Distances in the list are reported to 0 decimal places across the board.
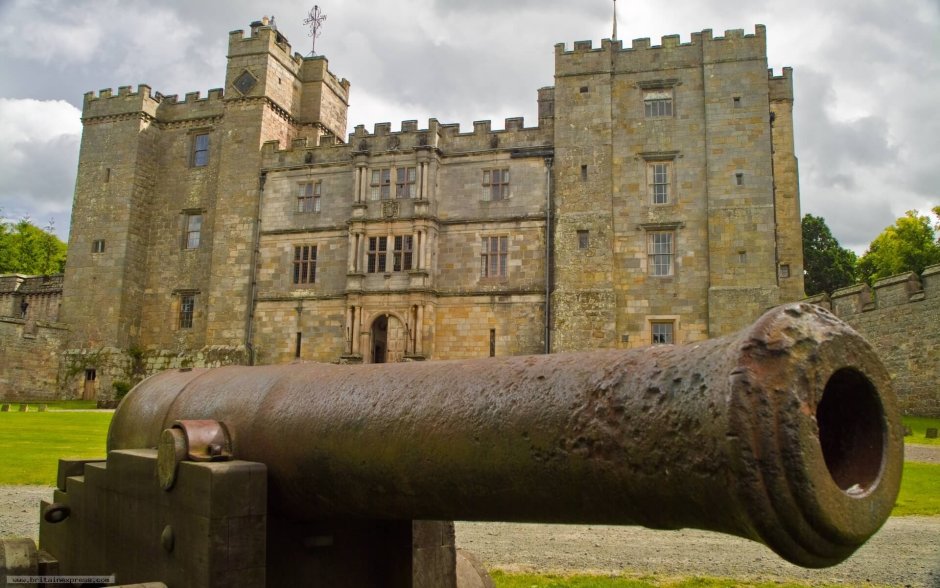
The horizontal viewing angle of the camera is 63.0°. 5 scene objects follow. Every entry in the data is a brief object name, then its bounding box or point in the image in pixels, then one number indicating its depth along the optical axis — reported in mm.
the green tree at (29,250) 53781
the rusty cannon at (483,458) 1752
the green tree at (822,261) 48406
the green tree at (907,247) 42125
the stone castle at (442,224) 26438
